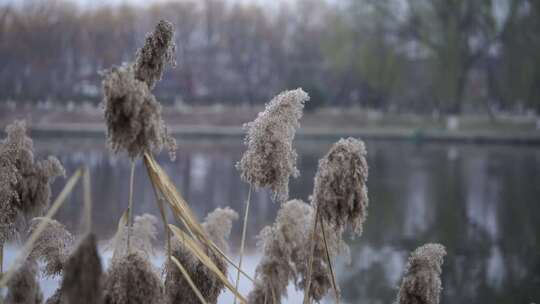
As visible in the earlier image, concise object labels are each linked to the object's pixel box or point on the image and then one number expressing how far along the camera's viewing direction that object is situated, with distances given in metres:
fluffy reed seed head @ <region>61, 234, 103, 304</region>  2.17
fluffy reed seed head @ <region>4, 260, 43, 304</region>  3.11
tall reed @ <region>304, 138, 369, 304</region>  2.71
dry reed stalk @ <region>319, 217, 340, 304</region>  3.01
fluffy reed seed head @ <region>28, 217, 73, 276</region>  3.26
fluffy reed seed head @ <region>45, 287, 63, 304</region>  3.14
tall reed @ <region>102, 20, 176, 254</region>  2.50
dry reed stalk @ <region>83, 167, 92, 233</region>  2.24
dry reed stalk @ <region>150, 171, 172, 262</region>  2.61
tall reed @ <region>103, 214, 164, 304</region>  2.66
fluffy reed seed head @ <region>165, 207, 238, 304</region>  3.13
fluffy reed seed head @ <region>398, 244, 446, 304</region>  3.02
